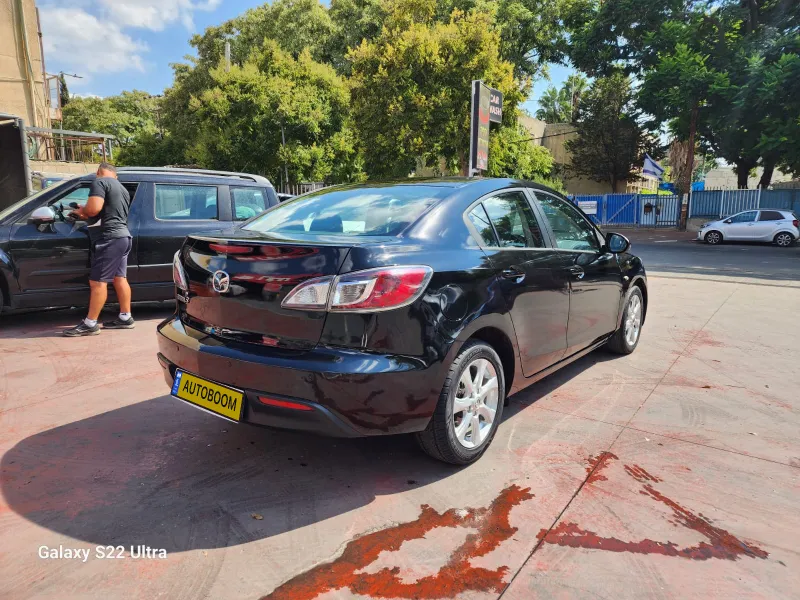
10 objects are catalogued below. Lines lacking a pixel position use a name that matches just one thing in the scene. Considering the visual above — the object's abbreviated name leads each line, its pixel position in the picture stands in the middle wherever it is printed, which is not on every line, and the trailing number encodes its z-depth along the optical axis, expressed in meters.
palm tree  54.91
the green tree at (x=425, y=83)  22.30
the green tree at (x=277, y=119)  25.77
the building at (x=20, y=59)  19.45
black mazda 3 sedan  2.60
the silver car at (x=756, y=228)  20.72
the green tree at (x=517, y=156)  23.73
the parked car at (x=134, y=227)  6.03
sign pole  9.40
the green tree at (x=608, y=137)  37.03
